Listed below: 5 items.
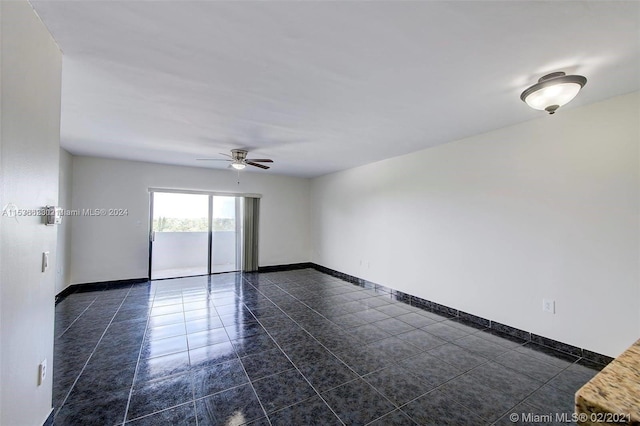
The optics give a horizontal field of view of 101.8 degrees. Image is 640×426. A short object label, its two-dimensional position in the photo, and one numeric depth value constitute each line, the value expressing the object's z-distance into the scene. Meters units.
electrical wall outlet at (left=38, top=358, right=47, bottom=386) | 1.58
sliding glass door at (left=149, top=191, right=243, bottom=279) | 5.71
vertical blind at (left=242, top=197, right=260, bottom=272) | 6.38
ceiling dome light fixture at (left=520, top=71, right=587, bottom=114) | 1.96
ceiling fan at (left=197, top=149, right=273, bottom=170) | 4.15
